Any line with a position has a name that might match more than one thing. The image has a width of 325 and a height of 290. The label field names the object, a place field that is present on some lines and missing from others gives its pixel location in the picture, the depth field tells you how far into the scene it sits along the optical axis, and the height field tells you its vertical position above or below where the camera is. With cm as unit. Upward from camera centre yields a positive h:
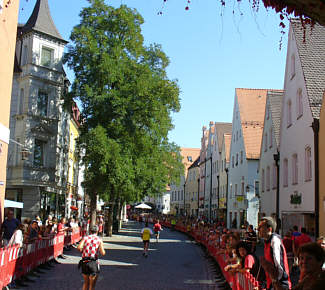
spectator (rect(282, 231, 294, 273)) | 1724 -127
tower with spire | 3206 +640
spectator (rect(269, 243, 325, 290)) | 388 -43
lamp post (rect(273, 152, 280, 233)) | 2842 +171
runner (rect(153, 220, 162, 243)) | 3353 -142
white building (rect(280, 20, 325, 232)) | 2325 +470
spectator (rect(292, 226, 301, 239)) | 1732 -79
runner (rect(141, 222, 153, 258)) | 2322 -146
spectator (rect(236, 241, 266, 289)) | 815 -94
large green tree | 2948 +718
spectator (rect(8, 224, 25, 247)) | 1313 -97
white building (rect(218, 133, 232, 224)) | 5623 +420
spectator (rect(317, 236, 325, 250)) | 1251 -72
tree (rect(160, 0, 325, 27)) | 382 +175
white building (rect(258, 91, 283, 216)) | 3020 +381
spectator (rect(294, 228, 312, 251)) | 1622 -90
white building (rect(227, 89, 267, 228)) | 4500 +621
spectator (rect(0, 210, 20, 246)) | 1516 -76
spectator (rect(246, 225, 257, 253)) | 1800 -97
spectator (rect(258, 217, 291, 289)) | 707 -56
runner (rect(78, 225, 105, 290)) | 1051 -119
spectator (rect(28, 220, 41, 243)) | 1655 -95
